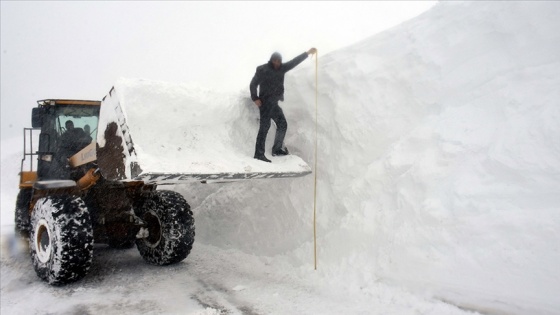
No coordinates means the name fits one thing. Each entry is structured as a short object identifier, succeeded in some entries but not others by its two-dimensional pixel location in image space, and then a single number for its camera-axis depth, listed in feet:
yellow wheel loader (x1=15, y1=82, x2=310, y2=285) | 14.21
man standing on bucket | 18.06
